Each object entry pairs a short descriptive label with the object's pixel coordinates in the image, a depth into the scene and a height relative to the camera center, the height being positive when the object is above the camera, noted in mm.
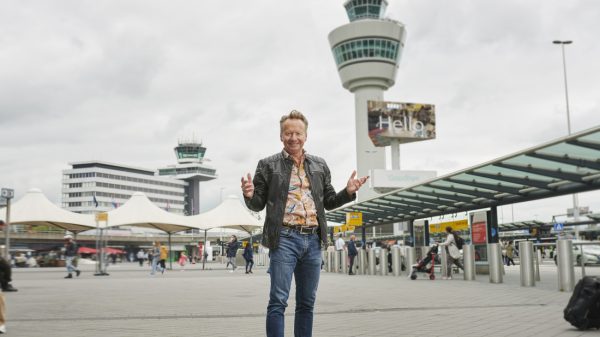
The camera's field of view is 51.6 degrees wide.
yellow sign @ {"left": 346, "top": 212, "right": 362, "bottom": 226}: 26125 +1103
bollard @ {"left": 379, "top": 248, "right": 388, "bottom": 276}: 20798 -608
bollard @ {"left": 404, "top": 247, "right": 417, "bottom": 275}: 18898 -385
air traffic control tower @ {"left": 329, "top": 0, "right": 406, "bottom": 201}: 86438 +25300
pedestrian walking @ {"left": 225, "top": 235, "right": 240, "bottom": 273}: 27725 -98
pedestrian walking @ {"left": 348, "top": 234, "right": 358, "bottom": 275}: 22422 -276
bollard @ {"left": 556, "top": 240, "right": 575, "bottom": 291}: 11414 -435
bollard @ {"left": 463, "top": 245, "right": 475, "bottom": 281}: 16672 -553
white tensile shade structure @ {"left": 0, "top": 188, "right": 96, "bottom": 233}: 28797 +1759
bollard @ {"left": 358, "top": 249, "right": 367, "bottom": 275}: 23119 -627
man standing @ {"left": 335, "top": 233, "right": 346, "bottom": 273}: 24828 -147
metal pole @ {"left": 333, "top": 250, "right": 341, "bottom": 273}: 25522 -631
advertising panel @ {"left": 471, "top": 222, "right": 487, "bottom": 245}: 19016 +329
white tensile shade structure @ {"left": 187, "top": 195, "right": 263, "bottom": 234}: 31422 +1512
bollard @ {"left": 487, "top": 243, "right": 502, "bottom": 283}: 15016 -484
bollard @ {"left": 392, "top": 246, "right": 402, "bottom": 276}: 20264 -538
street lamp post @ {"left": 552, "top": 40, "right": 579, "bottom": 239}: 40906 +11214
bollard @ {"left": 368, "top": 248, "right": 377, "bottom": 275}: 22080 -604
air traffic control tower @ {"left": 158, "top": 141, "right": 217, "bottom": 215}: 175000 +22091
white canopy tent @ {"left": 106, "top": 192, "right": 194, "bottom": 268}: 29406 +1581
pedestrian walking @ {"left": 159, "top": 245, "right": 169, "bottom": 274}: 27075 -326
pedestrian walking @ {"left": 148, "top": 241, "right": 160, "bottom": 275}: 26153 -274
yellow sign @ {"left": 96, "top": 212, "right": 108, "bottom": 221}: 23094 +1203
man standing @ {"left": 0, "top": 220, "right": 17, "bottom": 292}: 12272 -395
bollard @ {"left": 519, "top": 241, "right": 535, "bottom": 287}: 13195 -466
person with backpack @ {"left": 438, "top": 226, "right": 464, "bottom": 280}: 17422 -123
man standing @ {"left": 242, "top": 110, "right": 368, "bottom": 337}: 4031 +211
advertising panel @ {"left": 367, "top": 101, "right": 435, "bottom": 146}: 73562 +14732
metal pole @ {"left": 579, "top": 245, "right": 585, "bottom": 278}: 10386 -380
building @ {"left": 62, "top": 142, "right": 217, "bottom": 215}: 145250 +16678
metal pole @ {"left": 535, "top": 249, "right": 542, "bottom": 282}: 15852 -862
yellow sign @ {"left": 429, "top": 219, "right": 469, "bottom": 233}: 22000 +687
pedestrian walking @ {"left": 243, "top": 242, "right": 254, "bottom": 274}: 26375 -378
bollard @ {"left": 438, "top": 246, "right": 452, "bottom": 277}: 17625 -459
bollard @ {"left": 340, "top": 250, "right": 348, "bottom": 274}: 24297 -628
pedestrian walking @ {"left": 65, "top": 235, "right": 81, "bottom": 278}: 21328 -136
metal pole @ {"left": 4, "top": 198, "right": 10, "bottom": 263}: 12104 +144
